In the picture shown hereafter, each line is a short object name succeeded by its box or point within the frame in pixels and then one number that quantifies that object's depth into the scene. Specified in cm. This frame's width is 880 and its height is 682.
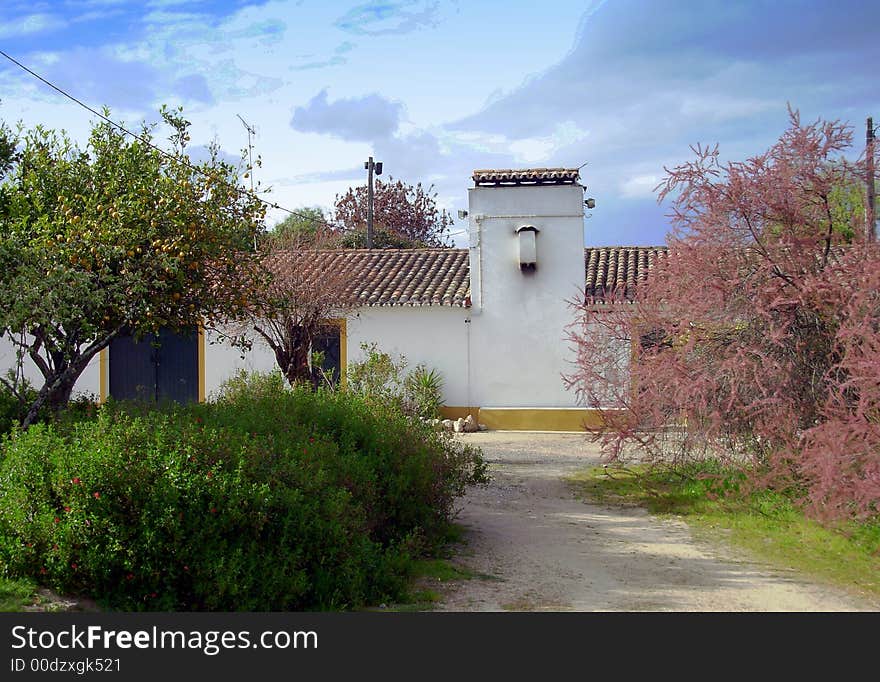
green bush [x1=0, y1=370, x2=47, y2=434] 825
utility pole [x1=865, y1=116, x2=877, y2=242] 916
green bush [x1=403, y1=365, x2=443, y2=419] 1546
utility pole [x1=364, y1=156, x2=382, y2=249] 2752
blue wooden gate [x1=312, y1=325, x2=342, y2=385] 1903
